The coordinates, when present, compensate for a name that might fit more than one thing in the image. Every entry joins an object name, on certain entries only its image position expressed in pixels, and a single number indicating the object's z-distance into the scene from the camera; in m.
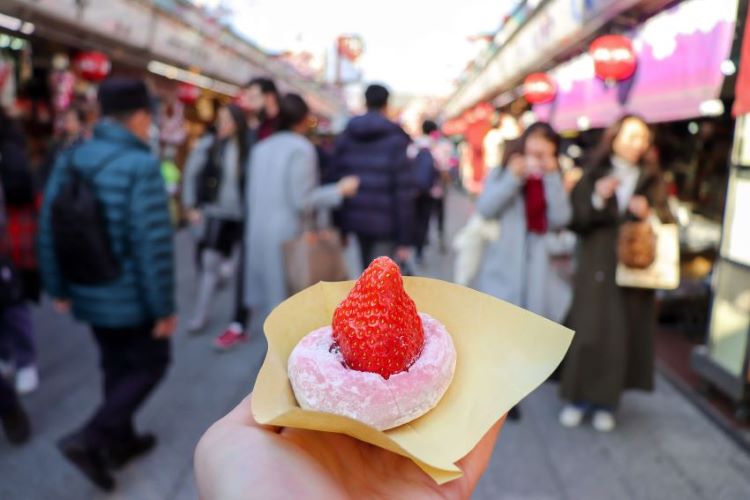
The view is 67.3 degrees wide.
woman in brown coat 3.07
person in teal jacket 2.48
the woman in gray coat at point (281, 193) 3.55
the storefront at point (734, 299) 3.43
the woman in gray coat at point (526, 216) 3.12
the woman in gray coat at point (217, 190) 4.11
